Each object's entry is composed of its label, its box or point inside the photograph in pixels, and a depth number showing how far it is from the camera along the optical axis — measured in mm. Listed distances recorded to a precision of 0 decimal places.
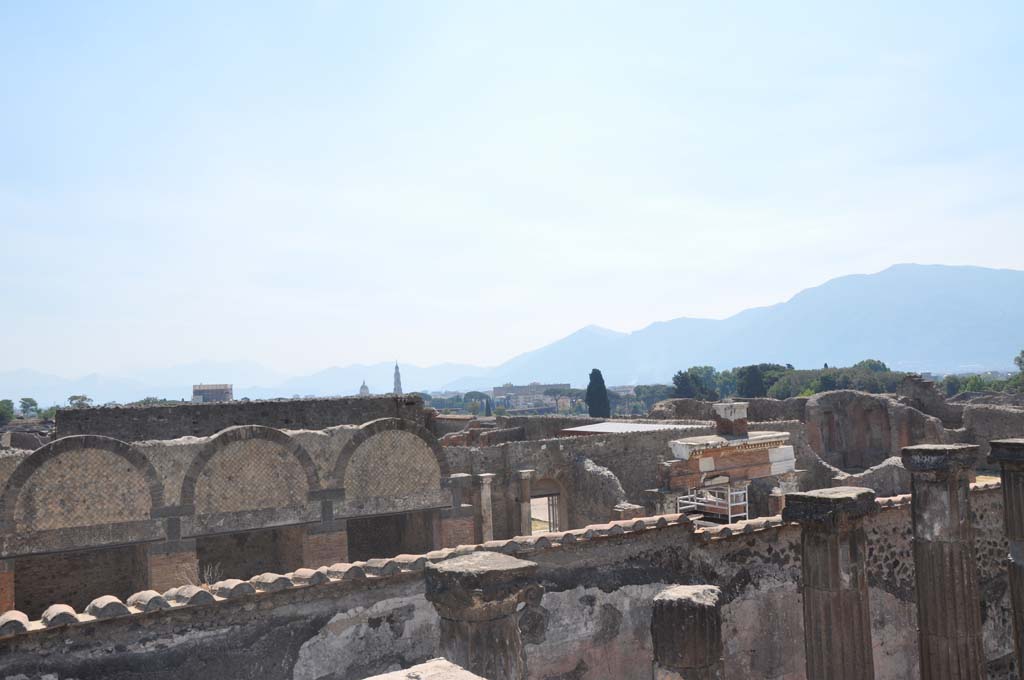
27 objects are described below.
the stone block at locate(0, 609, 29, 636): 5348
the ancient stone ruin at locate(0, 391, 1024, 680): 5824
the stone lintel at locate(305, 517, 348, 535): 13055
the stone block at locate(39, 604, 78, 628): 5527
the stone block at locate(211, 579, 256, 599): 6133
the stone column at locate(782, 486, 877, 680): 6113
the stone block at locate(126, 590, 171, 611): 5833
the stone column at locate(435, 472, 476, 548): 14242
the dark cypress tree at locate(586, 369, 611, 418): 66875
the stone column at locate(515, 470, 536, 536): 15883
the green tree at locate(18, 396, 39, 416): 109125
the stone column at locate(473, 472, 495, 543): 14906
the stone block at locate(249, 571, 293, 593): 6340
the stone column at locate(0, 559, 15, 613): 10953
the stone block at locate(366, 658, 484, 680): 2904
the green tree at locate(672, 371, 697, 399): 80062
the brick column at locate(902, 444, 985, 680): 6738
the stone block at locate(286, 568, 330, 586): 6461
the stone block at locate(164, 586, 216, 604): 6004
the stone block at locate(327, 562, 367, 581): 6648
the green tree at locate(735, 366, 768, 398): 79875
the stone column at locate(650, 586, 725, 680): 5695
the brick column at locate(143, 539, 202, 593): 11711
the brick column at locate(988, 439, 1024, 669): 6851
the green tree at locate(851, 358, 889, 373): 113888
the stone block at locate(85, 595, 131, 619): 5684
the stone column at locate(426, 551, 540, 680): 4465
